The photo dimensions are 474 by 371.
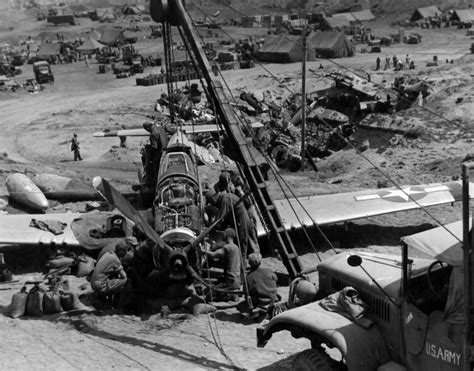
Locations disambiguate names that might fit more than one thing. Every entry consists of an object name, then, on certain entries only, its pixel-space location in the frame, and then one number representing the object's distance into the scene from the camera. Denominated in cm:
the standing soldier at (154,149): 1880
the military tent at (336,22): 7542
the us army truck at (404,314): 722
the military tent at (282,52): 5519
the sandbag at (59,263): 1574
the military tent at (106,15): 11106
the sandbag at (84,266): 1541
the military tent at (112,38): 7656
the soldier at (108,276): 1327
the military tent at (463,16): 7281
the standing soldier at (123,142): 2972
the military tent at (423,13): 7944
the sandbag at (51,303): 1319
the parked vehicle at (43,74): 5434
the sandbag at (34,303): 1318
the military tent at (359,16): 8232
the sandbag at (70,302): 1331
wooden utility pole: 2264
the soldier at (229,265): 1346
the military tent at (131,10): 11719
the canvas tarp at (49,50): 6919
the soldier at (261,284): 1234
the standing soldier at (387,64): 4718
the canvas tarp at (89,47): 7125
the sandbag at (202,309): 1294
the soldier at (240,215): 1488
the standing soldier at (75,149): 2833
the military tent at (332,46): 5591
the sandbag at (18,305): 1316
